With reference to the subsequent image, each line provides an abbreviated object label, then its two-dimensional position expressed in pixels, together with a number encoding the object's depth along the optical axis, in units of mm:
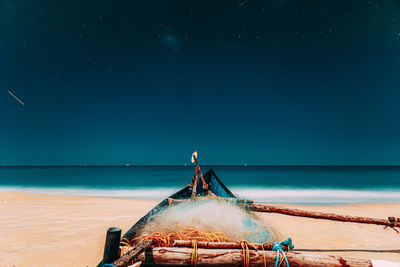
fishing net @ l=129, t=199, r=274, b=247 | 3232
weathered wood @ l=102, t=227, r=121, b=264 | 2441
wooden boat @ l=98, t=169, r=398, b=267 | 2596
